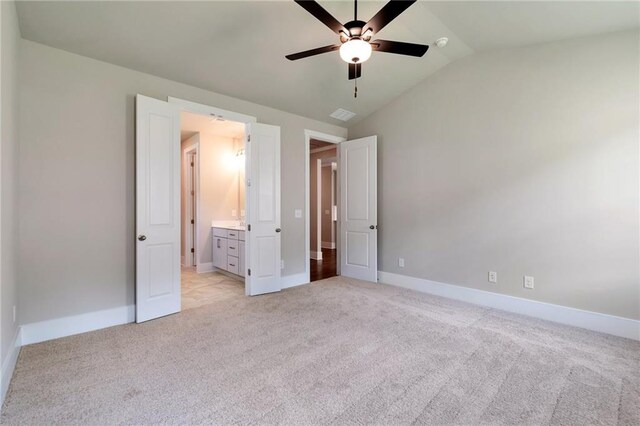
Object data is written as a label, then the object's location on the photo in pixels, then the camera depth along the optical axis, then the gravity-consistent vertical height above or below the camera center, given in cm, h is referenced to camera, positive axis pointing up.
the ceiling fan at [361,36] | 191 +134
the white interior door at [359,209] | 471 +9
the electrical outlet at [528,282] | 330 -78
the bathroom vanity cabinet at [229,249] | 478 -62
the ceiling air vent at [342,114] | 464 +165
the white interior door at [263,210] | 396 +7
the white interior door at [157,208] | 302 +7
